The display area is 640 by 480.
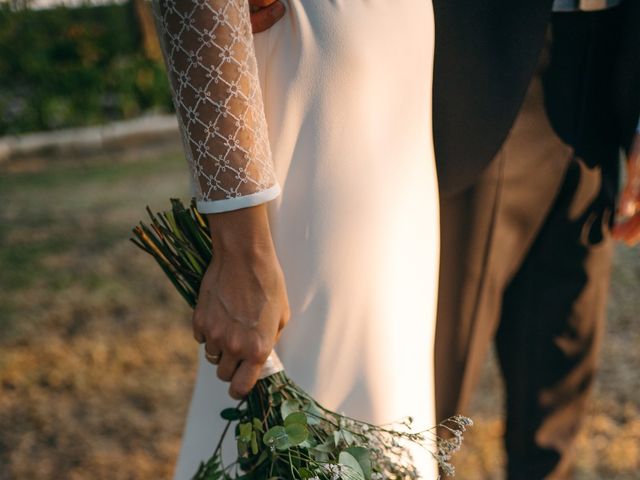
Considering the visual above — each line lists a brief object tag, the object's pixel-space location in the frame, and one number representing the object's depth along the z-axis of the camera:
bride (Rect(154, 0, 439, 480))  1.00
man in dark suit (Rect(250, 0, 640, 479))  1.33
